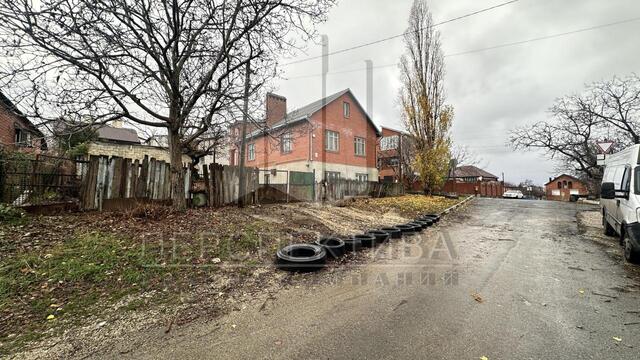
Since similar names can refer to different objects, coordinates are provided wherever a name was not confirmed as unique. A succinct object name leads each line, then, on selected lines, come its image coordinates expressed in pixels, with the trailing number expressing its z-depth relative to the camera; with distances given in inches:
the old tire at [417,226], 330.2
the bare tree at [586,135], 733.9
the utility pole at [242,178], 389.7
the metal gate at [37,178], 235.5
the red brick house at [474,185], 1269.9
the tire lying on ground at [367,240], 254.0
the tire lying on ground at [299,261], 186.0
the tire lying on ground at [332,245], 217.3
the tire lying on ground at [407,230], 315.9
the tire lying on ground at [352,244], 238.1
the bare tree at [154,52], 213.3
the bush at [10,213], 207.9
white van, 196.9
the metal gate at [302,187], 512.5
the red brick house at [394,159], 945.0
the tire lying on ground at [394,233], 294.2
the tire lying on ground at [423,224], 352.4
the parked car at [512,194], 1549.3
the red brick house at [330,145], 813.2
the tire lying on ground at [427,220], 370.0
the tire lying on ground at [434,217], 400.4
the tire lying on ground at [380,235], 271.2
